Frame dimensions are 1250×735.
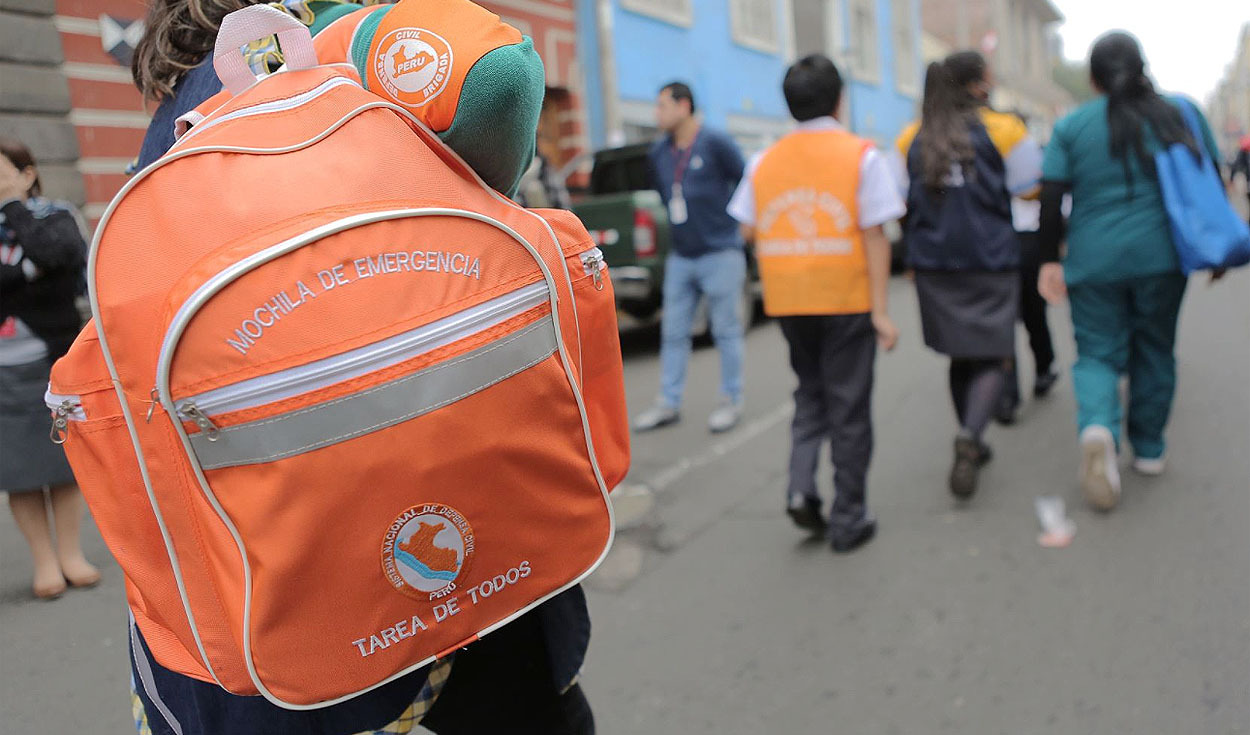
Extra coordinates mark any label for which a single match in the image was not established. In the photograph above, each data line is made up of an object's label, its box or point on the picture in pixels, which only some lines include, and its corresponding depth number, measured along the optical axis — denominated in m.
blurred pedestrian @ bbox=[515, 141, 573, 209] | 7.75
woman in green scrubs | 3.87
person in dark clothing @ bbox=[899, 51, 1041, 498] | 4.14
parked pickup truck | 8.23
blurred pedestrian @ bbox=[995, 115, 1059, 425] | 5.45
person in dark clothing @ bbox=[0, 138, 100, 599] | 3.51
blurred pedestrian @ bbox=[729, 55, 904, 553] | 3.66
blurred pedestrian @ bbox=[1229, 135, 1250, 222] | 22.67
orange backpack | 0.98
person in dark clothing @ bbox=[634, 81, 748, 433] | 5.98
